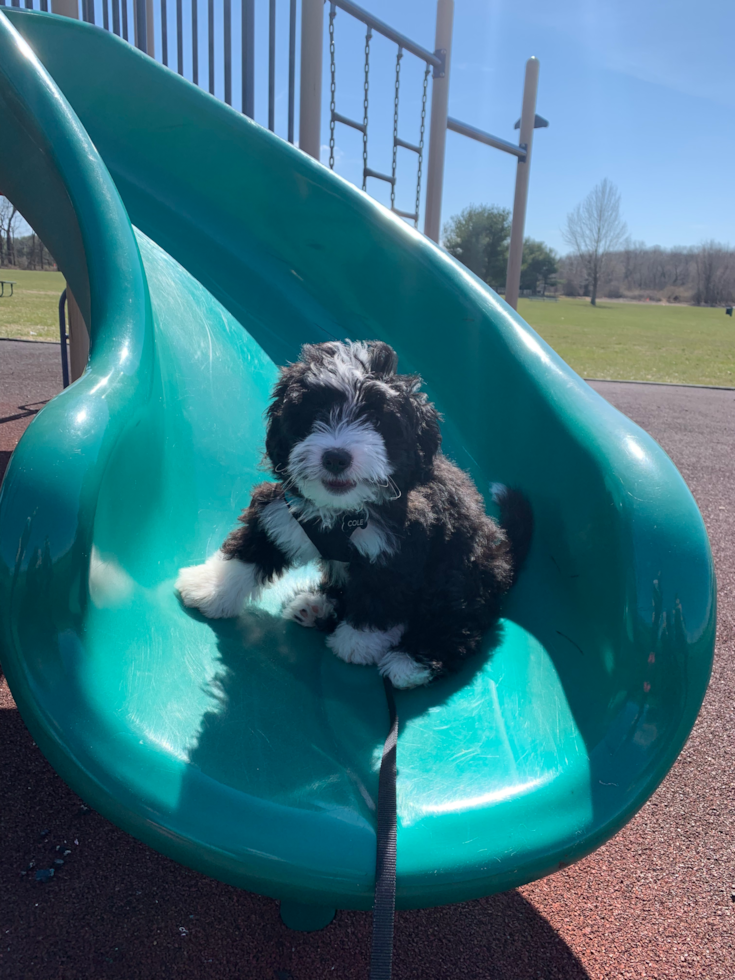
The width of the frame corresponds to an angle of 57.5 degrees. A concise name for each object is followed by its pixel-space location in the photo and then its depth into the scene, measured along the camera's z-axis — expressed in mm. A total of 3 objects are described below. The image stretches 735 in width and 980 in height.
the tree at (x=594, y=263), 73688
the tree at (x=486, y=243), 51094
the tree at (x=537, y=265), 67125
